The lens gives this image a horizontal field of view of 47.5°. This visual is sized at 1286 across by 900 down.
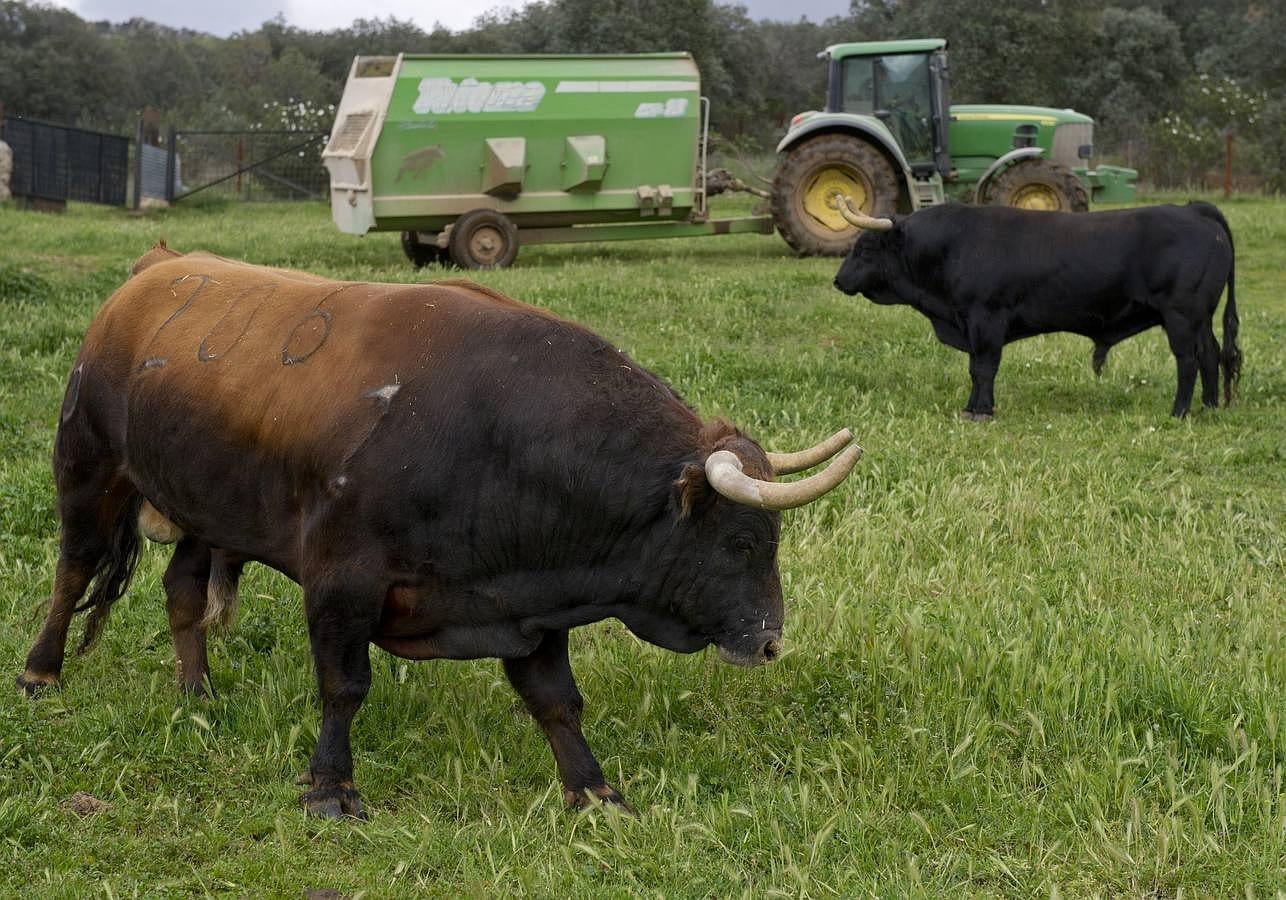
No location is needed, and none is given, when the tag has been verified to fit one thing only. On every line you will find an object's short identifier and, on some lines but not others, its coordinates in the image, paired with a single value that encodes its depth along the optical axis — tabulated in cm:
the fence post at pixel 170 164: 2761
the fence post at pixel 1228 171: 3009
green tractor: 1916
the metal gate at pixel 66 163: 2544
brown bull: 431
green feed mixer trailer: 1709
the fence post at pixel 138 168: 2633
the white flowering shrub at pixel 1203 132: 3195
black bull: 1031
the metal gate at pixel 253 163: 3102
